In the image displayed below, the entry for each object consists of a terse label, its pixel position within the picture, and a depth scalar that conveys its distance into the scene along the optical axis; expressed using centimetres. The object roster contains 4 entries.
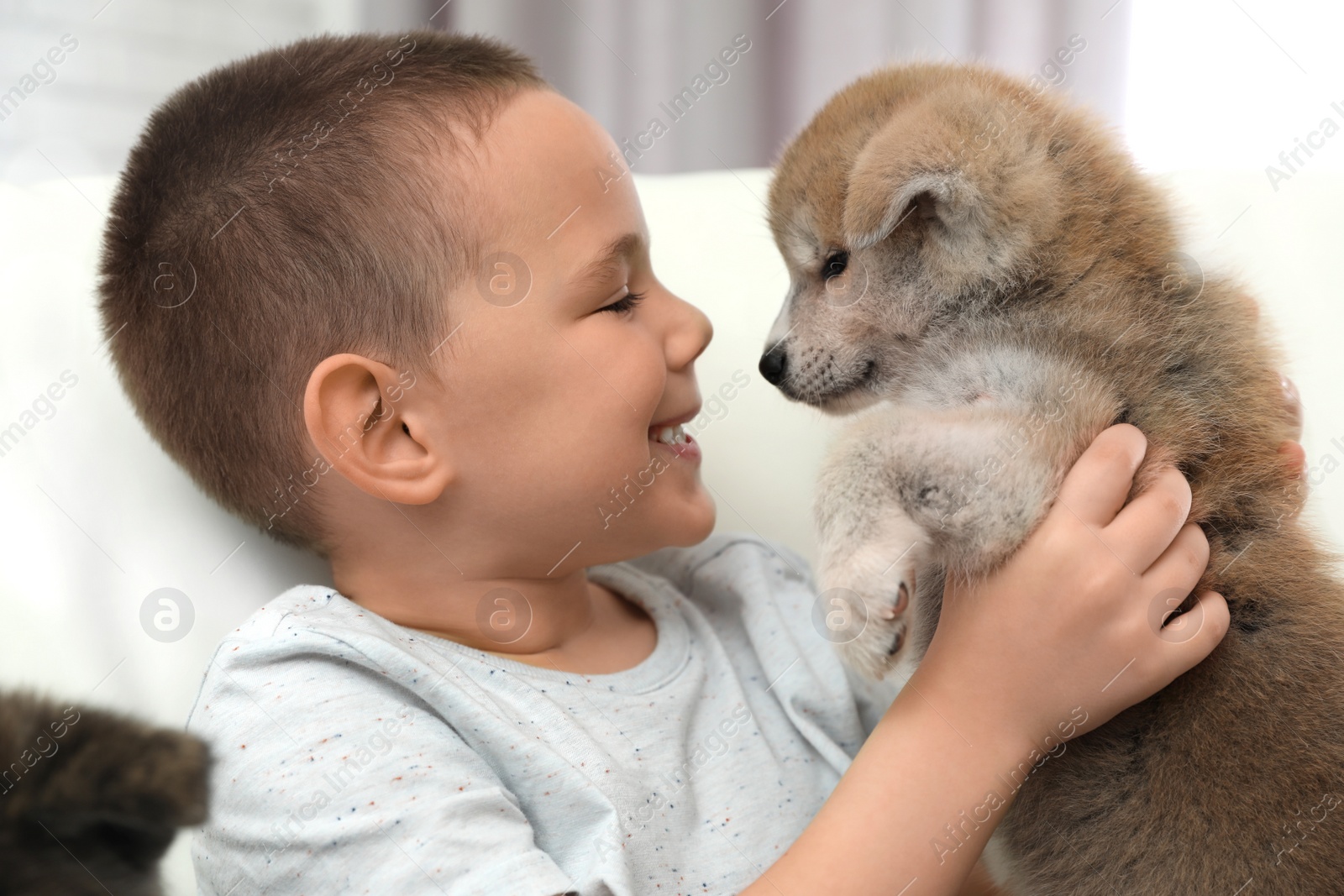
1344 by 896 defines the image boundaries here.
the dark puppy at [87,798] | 85
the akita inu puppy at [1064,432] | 88
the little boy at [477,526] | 88
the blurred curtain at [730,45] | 162
